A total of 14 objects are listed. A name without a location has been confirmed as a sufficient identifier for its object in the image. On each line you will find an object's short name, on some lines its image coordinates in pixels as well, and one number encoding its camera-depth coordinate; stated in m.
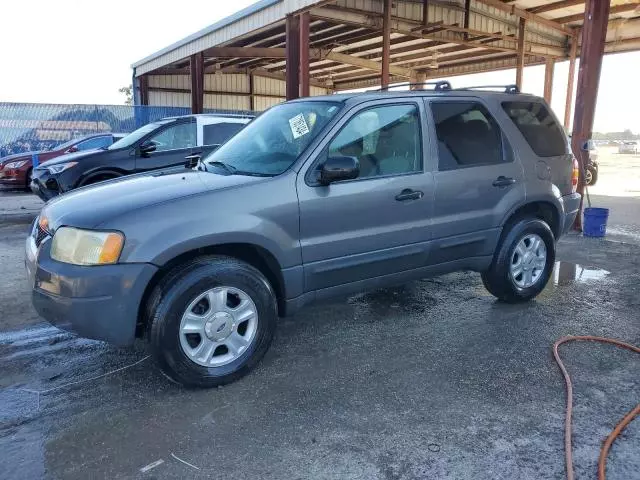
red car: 12.79
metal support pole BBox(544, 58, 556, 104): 18.12
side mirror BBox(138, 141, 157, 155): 7.83
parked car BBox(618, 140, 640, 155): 41.81
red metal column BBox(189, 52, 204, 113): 17.11
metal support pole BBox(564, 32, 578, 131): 16.28
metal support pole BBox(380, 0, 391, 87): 12.43
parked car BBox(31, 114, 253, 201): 8.11
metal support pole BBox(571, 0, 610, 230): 7.53
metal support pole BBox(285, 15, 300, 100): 11.02
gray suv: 2.86
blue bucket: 7.64
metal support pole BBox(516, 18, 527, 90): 14.84
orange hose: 2.35
